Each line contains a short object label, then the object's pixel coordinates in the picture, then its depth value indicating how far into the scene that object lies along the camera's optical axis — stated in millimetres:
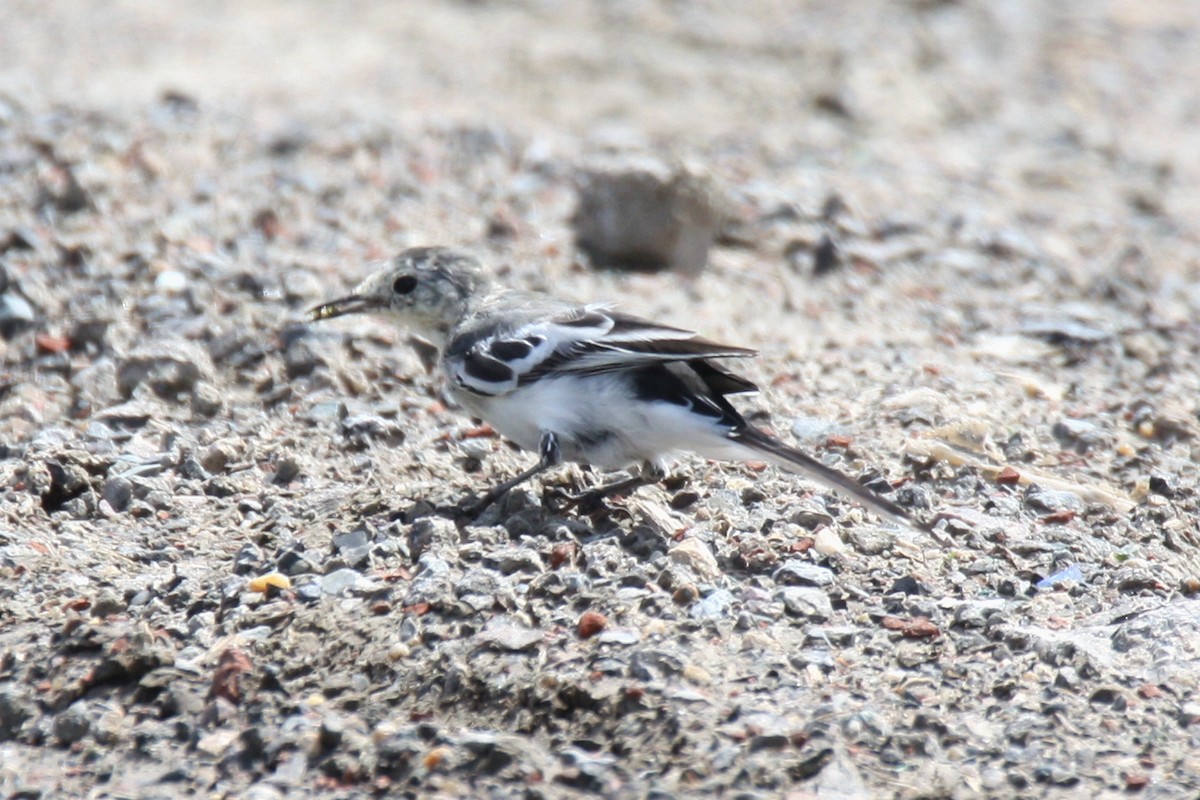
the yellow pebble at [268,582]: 10108
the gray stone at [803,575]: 10344
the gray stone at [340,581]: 10062
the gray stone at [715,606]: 9812
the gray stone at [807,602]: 9961
